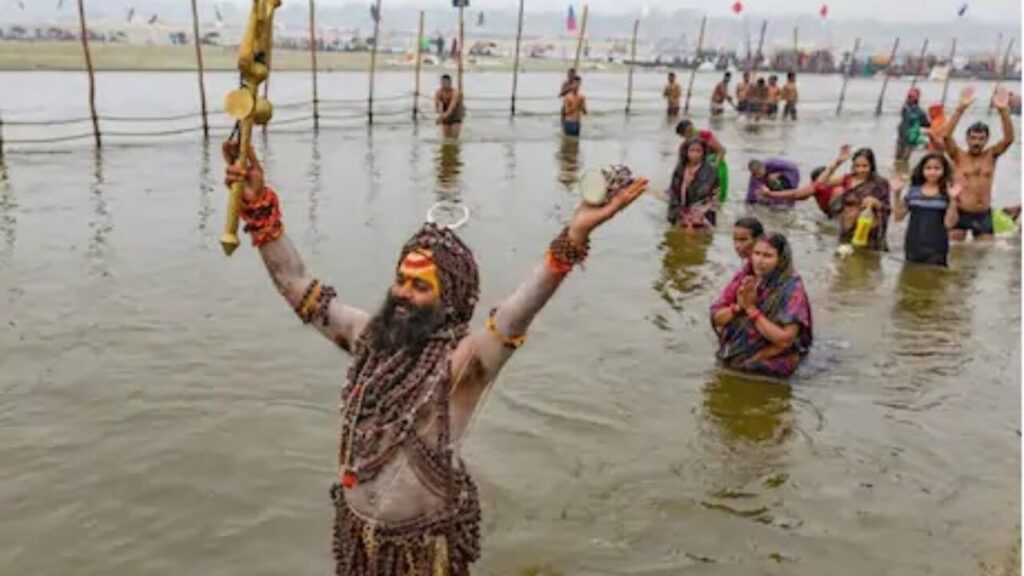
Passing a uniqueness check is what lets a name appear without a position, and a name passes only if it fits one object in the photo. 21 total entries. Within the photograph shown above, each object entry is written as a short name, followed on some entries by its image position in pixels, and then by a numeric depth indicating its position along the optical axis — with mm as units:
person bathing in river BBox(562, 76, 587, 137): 21828
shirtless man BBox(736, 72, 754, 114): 29039
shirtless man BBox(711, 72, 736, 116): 29672
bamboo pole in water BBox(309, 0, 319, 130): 21525
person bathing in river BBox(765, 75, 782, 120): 29127
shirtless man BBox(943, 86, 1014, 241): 10562
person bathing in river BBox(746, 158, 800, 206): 13734
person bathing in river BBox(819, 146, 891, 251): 10523
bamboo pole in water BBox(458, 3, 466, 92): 22131
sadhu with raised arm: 2777
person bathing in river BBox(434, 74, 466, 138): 19750
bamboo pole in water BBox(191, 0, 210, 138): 18844
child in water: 9156
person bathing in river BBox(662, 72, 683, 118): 28800
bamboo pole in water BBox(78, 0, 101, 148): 17466
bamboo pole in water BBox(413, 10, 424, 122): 23328
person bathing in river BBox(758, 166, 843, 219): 11483
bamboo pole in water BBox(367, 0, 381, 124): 22712
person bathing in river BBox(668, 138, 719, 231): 11219
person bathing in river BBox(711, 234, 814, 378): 6230
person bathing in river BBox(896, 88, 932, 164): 21125
